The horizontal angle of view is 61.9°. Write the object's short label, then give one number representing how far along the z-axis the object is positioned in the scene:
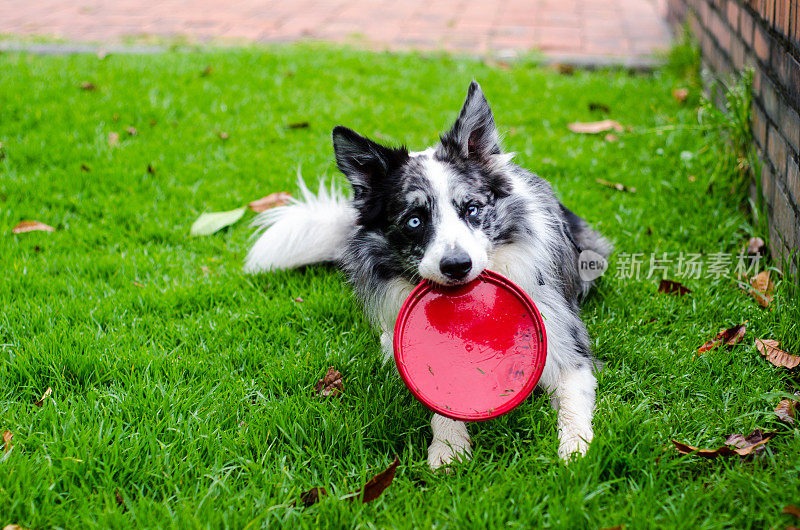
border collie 2.34
